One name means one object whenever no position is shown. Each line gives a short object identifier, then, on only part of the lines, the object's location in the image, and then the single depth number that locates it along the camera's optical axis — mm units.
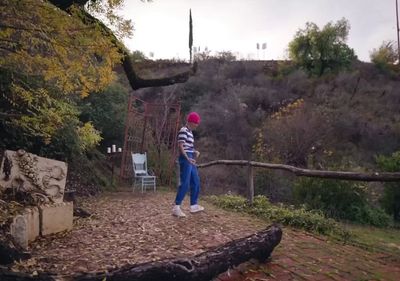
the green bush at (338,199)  9383
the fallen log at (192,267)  3232
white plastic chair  10820
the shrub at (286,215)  6359
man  6008
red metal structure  12297
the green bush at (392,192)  10477
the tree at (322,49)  30922
